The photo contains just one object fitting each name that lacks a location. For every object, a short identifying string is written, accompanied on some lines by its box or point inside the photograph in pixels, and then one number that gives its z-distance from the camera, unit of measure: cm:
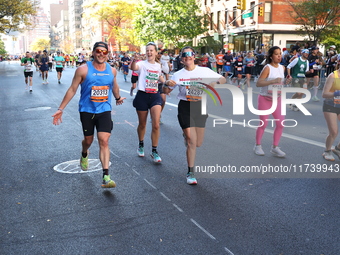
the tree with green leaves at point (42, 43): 17775
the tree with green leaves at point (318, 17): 2755
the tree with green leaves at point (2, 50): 14792
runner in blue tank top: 511
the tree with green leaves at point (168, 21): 4644
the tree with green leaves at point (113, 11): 6669
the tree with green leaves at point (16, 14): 3906
